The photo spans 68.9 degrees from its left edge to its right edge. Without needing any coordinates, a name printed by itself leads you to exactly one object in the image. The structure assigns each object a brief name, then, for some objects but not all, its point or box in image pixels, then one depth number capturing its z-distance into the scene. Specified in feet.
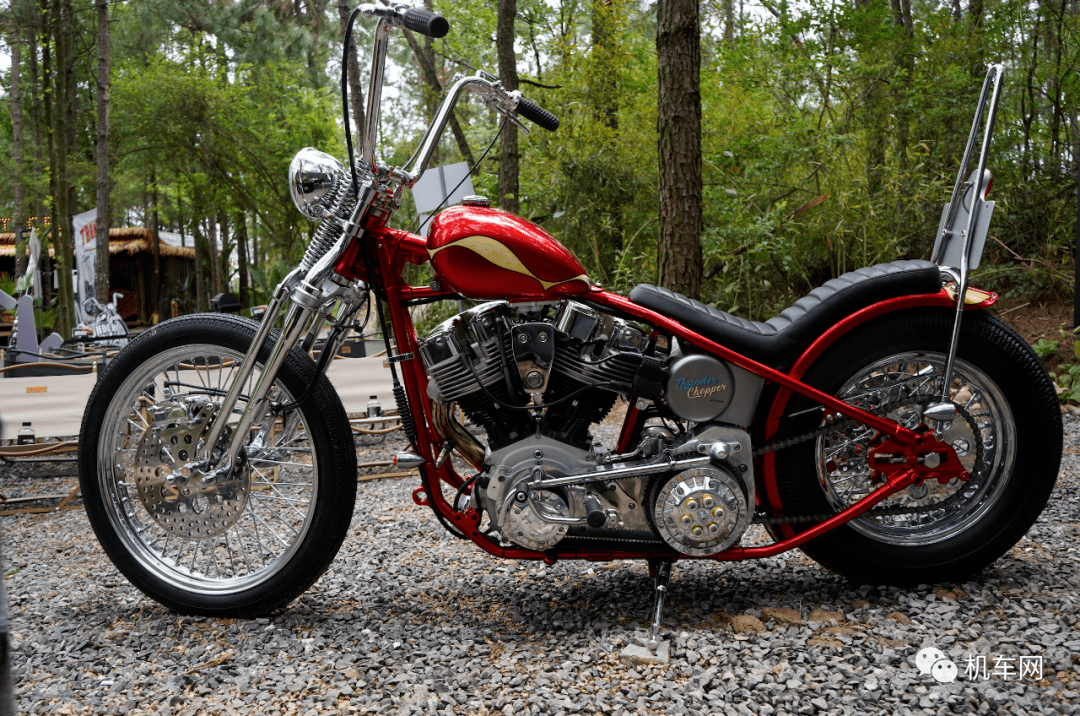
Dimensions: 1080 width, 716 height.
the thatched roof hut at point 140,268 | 79.36
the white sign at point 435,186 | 14.70
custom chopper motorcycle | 7.27
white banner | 44.57
